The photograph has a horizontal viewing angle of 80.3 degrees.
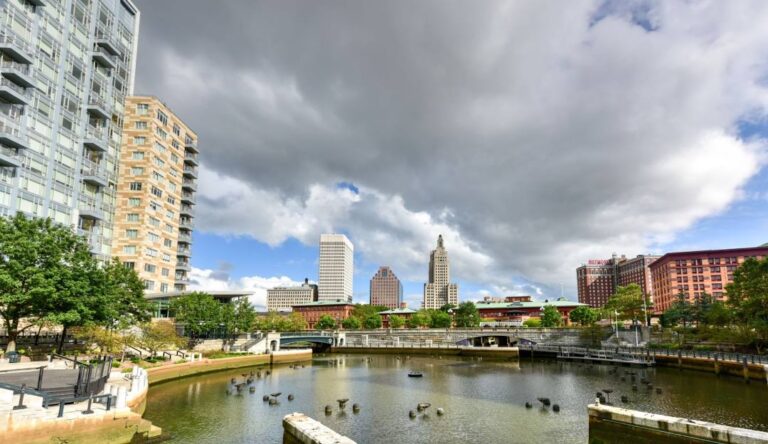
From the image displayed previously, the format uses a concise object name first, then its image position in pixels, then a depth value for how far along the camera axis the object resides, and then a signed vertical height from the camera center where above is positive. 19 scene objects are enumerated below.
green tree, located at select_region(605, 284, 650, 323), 116.02 -1.26
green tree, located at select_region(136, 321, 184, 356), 66.31 -6.47
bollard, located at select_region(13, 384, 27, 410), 25.27 -6.08
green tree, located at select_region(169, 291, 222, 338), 91.19 -3.66
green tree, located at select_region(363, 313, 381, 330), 174.50 -9.82
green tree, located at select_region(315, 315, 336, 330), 186.62 -11.05
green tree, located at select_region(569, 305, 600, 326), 157.50 -6.14
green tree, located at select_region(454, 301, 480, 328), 175.38 -7.43
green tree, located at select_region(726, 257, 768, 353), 71.84 +0.53
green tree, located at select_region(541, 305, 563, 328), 154.25 -7.09
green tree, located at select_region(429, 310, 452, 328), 174.00 -9.13
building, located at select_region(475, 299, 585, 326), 185.38 -7.38
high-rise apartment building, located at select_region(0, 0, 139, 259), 67.75 +31.29
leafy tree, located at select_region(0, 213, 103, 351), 46.97 +1.58
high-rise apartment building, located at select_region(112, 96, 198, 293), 97.62 +21.70
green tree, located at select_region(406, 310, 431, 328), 180.88 -9.56
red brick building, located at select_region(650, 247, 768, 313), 193.00 +11.98
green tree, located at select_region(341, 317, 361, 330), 177.12 -10.44
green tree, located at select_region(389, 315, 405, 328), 176.12 -9.79
